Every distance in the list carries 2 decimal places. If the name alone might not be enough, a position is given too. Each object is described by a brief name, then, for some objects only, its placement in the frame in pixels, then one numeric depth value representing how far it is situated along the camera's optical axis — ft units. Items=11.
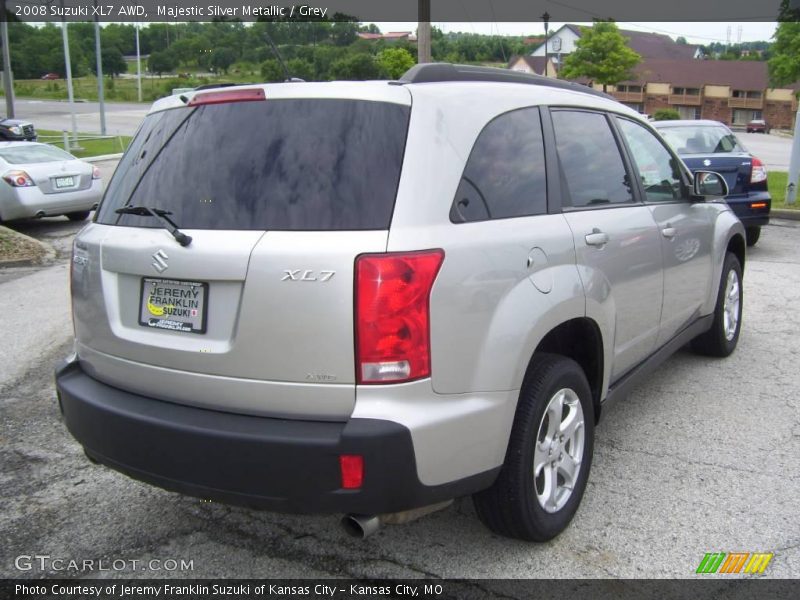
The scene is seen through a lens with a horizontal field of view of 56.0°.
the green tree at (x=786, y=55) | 131.05
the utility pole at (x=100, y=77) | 98.03
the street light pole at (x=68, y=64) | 85.71
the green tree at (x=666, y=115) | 173.48
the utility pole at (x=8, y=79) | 89.66
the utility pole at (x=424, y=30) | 49.44
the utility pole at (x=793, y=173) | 42.01
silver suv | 8.01
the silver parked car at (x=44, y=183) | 37.78
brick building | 263.70
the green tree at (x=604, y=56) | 198.90
